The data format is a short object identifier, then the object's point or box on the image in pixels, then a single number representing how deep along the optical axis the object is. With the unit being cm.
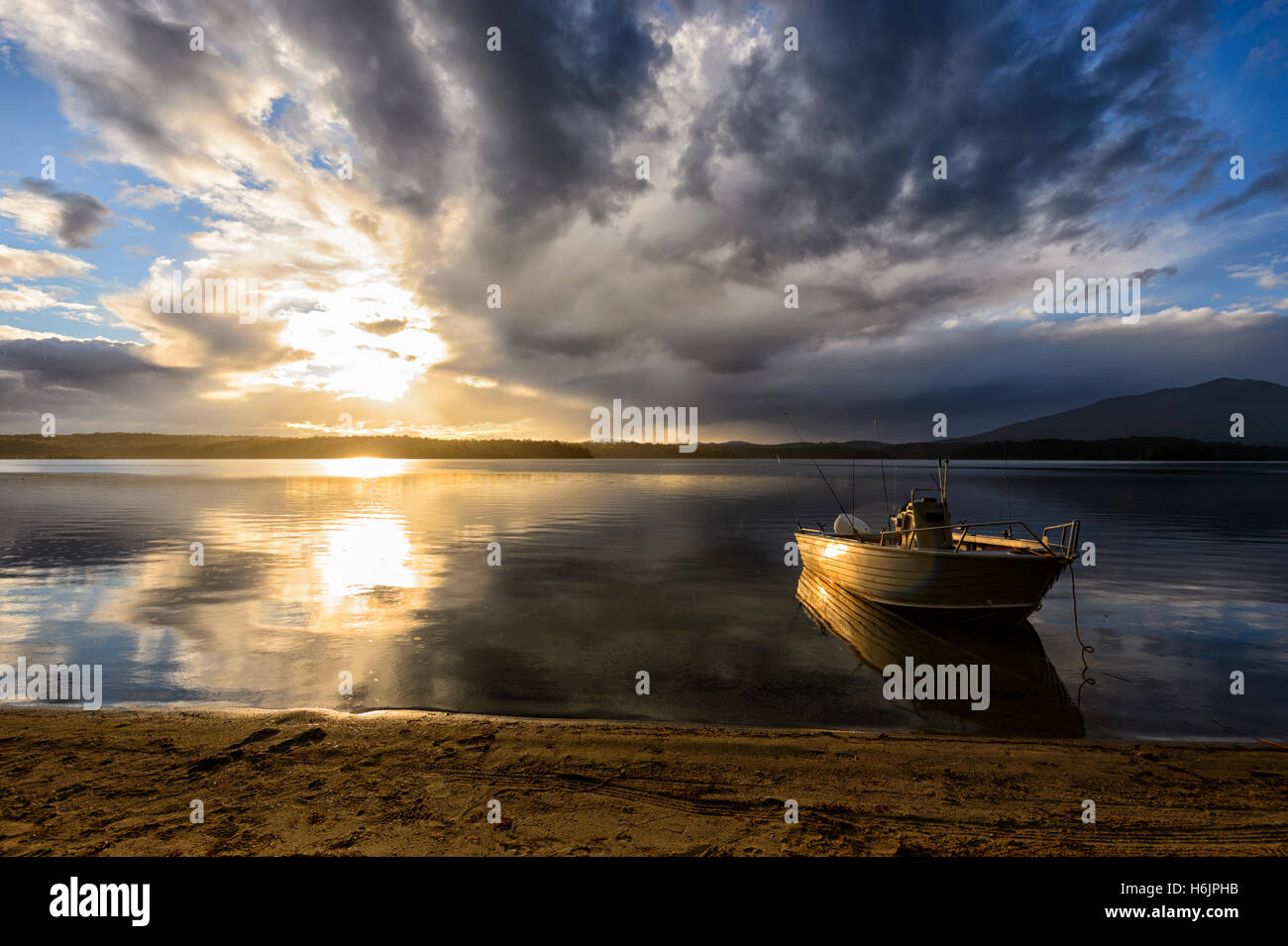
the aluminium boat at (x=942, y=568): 1592
